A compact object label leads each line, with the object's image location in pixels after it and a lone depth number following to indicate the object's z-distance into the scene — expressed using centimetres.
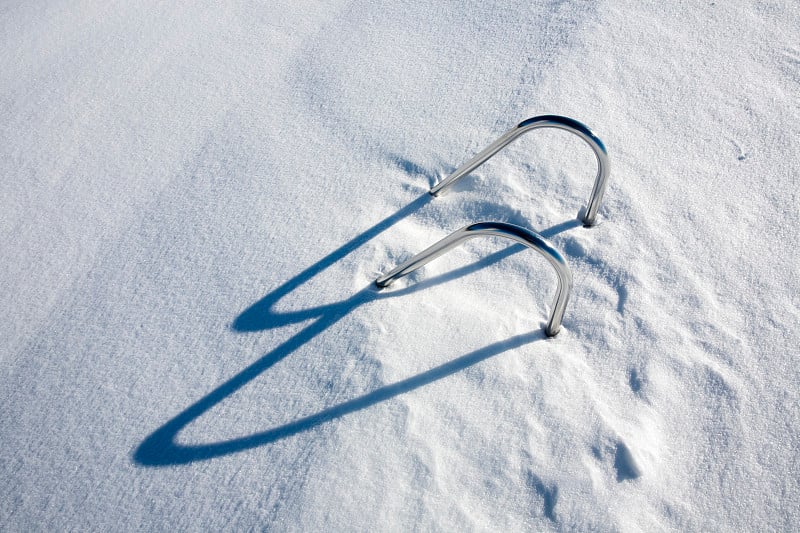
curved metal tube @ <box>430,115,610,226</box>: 170
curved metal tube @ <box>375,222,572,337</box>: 145
